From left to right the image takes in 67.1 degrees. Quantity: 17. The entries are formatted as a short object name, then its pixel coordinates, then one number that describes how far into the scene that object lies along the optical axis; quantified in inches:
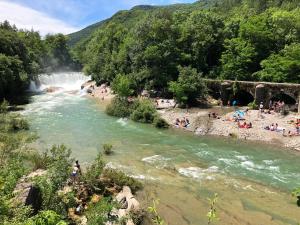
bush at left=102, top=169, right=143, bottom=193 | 622.8
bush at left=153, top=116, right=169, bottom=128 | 1099.0
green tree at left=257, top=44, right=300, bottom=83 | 1254.3
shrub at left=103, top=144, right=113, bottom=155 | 821.4
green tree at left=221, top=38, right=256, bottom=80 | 1395.2
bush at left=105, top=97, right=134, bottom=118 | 1237.8
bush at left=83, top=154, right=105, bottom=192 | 586.4
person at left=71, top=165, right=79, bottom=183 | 578.2
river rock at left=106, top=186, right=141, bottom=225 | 493.3
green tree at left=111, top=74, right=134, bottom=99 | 1304.4
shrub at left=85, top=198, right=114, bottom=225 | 388.2
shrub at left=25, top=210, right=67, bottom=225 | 265.8
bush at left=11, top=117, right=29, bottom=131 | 986.7
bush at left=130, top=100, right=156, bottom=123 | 1156.3
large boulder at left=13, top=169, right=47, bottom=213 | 368.5
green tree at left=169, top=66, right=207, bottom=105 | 1263.6
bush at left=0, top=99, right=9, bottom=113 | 1028.8
